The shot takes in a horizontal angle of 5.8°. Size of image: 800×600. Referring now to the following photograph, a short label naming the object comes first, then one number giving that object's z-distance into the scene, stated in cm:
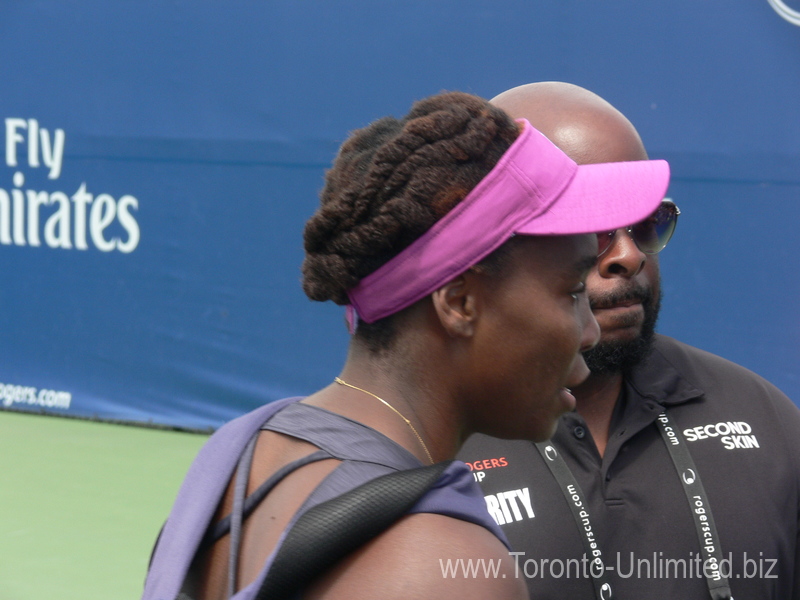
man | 578
